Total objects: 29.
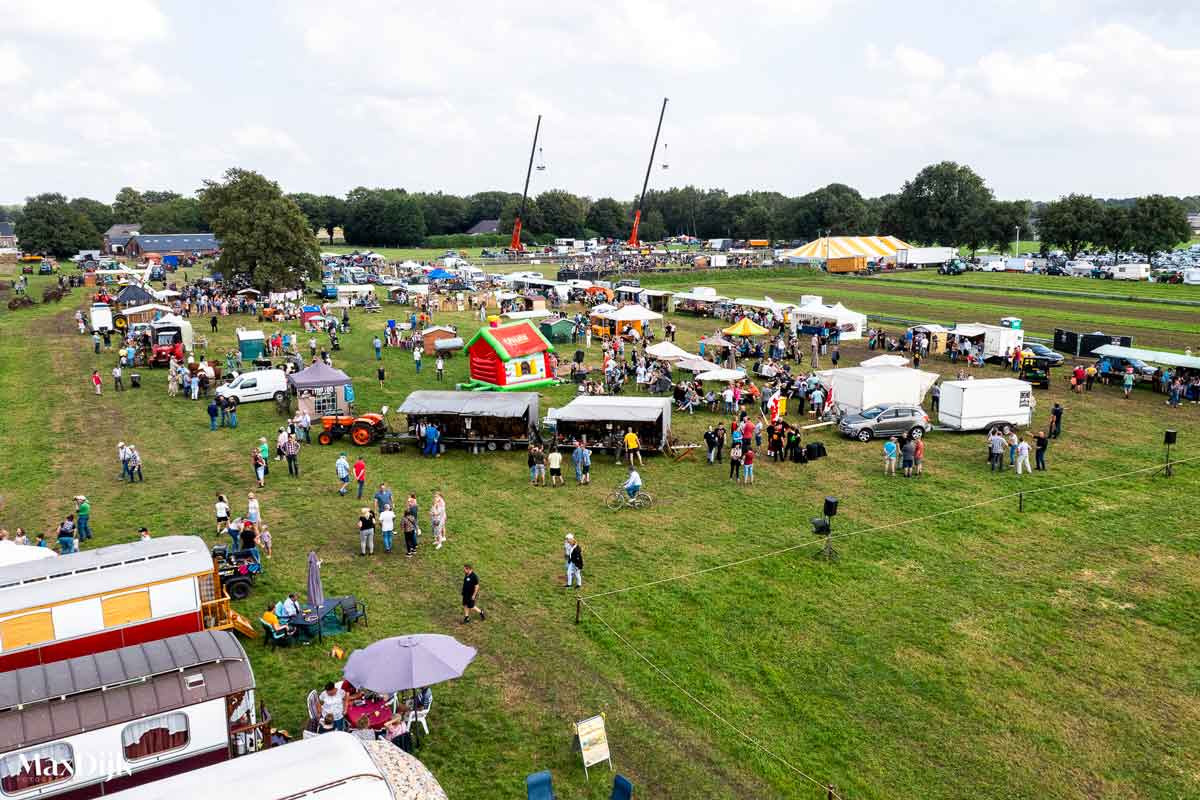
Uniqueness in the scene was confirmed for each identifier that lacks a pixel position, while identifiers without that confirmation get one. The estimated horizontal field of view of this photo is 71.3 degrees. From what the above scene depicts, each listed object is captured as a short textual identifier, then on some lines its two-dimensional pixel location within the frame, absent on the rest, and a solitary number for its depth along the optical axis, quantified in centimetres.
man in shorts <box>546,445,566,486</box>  2114
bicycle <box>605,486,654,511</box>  1981
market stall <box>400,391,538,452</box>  2431
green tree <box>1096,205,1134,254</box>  8662
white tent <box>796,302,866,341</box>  4372
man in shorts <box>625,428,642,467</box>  2280
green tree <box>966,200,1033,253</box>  9990
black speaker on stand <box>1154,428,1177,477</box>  2153
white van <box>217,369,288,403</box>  3016
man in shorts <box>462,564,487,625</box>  1400
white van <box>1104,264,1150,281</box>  7481
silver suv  2550
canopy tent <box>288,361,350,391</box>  2709
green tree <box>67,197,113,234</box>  14338
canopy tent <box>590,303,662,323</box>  4299
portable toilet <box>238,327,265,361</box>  3775
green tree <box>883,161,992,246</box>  10538
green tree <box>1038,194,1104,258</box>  8881
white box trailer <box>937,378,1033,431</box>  2572
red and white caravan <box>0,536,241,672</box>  1133
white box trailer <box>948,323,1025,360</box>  3662
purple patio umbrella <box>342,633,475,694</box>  1046
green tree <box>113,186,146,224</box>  14925
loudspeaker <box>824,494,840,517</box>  1680
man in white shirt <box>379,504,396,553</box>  1703
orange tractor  2498
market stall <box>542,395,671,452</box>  2347
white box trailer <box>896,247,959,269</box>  9125
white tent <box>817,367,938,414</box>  2656
